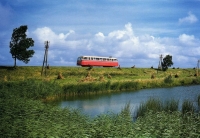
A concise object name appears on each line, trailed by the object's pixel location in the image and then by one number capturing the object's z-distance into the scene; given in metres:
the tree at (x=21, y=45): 70.06
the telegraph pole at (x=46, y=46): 63.81
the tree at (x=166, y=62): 108.12
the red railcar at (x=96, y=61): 82.75
